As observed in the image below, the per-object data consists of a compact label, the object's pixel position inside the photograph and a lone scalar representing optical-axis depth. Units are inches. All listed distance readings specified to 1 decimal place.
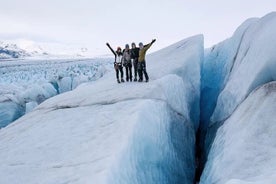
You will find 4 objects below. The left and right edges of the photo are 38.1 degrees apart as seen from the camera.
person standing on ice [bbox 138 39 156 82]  341.7
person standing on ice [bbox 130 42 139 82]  346.5
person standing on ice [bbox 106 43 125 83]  359.9
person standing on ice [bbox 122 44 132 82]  352.9
